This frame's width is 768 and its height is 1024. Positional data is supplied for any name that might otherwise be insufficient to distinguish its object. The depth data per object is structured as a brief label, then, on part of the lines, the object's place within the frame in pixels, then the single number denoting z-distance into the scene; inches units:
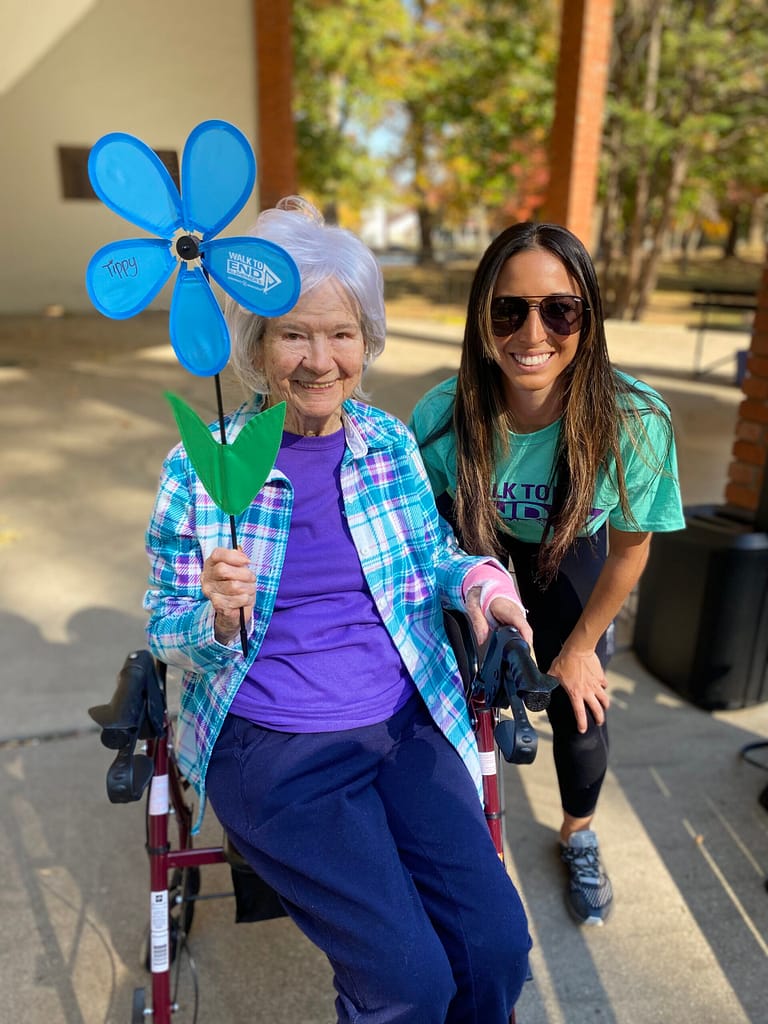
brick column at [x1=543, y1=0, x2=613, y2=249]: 333.1
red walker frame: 54.2
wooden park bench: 318.7
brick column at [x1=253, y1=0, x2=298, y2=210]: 366.0
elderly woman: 52.9
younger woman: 65.4
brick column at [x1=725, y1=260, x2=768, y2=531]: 120.6
